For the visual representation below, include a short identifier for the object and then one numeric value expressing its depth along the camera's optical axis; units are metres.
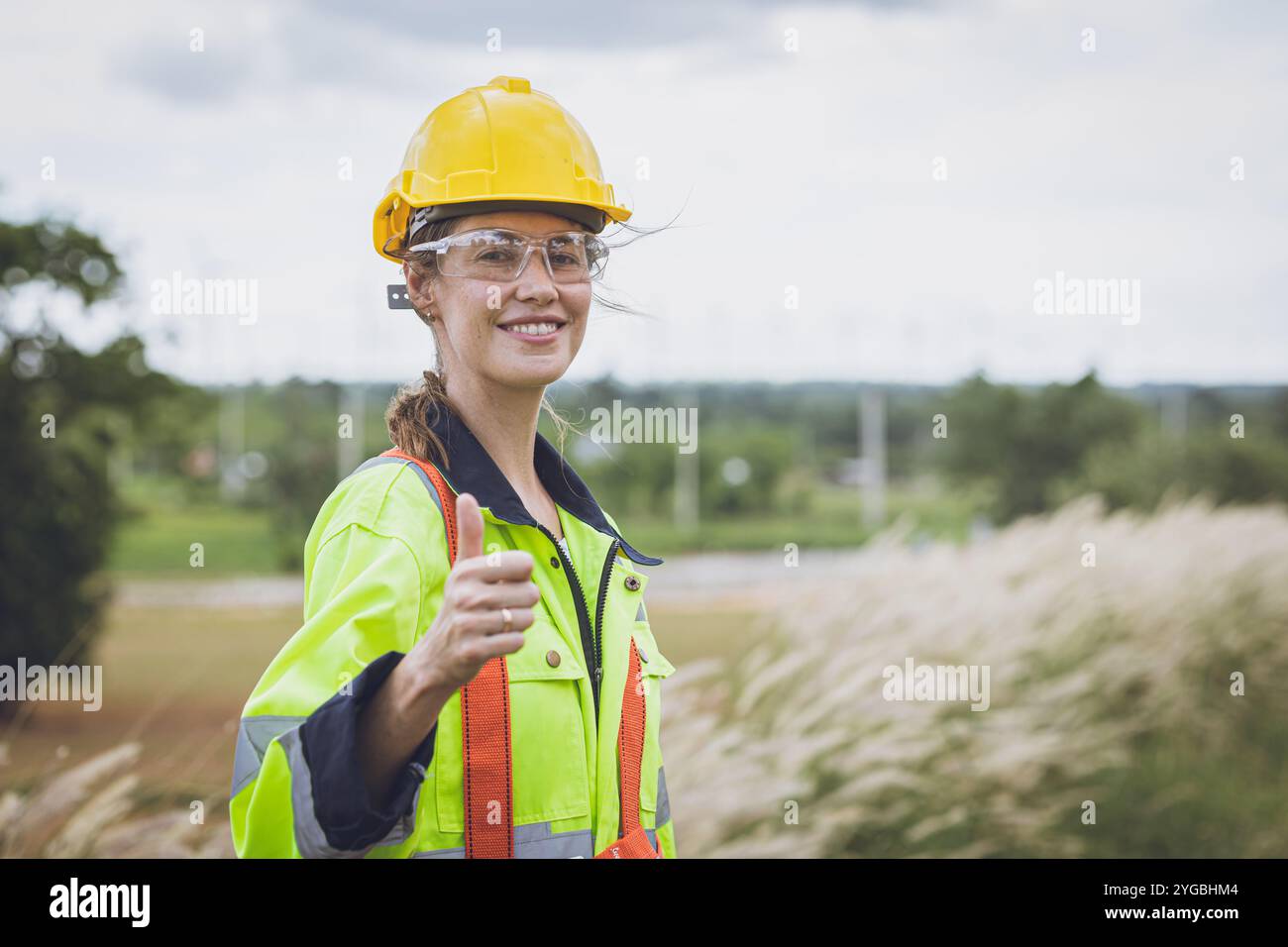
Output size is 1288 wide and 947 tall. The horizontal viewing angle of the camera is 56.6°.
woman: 1.71
